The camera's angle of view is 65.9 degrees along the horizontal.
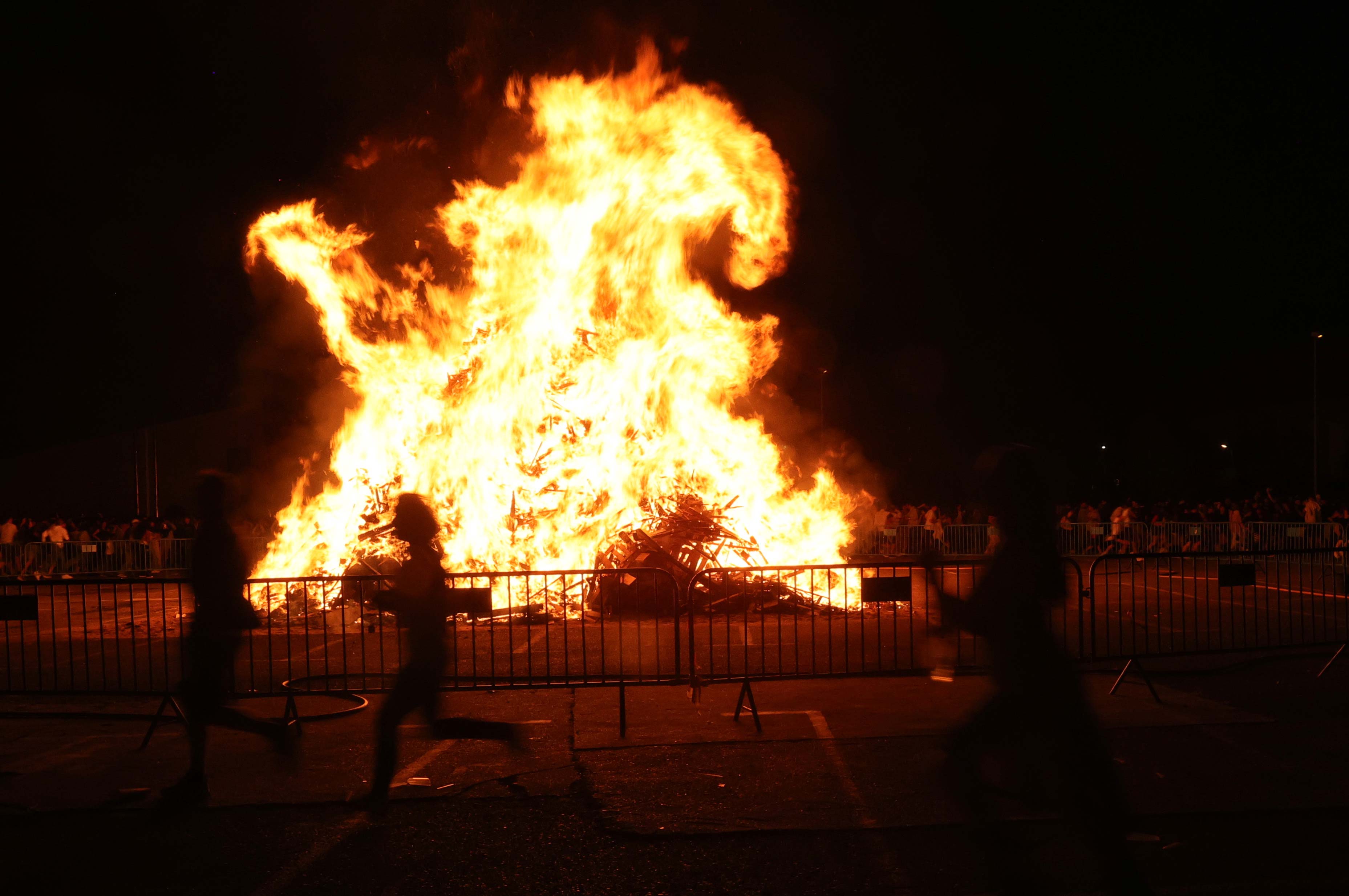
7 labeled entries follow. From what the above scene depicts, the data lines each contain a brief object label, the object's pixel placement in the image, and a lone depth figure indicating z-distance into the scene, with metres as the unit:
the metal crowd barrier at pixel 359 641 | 8.22
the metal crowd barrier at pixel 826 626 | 8.09
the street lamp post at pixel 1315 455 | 28.68
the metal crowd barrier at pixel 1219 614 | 9.76
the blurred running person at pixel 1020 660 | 4.61
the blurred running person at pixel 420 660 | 5.74
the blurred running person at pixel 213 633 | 6.16
